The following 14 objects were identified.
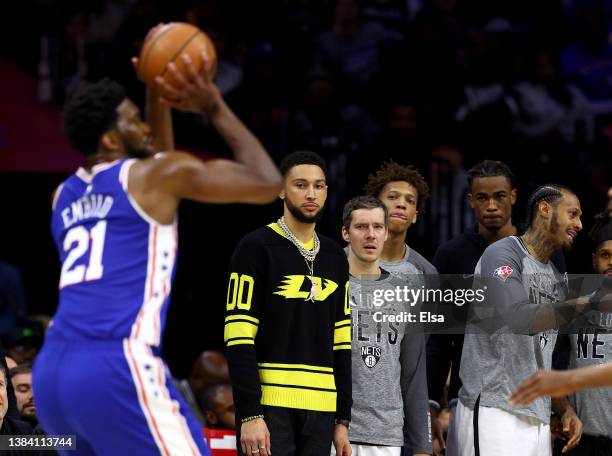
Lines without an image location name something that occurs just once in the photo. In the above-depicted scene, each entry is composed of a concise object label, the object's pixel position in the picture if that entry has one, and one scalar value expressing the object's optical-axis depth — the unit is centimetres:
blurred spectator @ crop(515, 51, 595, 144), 2148
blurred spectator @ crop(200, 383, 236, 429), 1597
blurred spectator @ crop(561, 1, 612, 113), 2361
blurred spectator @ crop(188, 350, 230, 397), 1728
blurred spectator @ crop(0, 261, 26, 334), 1861
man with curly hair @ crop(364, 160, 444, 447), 1293
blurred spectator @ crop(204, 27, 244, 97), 2102
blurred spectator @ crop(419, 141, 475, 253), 1833
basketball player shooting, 838
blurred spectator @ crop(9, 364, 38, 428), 1445
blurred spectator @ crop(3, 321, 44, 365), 1737
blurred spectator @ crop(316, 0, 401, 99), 2236
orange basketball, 910
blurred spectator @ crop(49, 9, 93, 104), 1970
